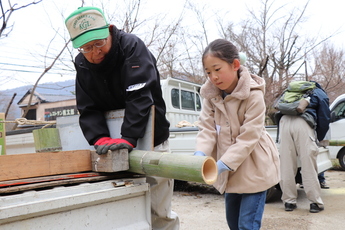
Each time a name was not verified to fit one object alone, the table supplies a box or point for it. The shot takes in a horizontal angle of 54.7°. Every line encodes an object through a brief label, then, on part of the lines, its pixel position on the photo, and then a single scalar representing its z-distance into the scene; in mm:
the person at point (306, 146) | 4555
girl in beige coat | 2092
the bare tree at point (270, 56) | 14797
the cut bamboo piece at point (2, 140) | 3951
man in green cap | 2031
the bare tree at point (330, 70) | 18414
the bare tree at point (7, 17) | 6281
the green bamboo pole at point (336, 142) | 6094
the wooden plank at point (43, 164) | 1780
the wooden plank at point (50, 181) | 1598
